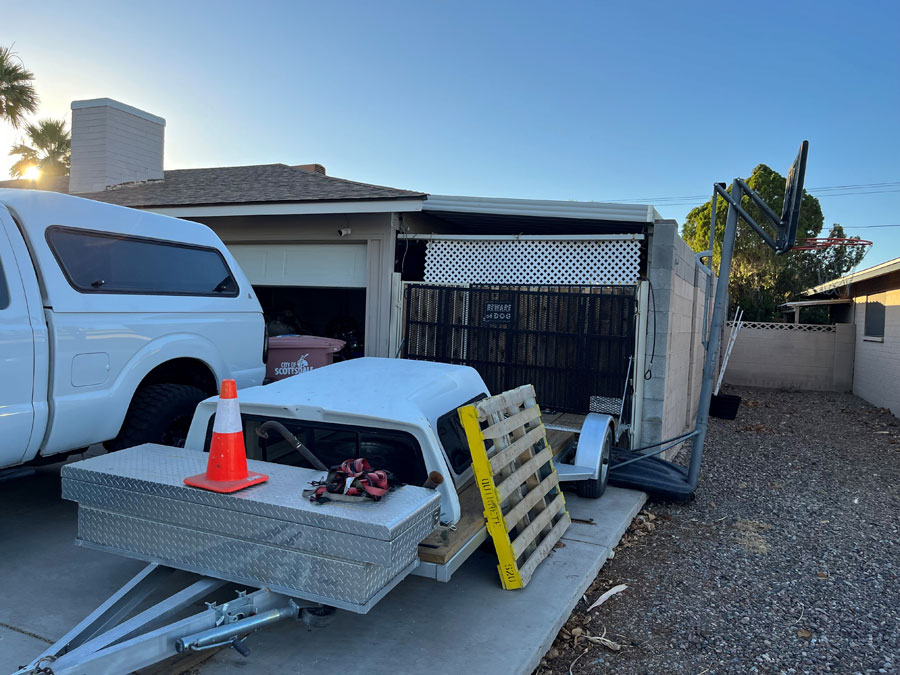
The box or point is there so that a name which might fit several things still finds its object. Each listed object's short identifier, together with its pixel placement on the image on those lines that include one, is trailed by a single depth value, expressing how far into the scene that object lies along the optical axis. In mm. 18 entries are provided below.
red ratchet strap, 2826
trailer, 2584
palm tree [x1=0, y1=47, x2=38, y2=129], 18297
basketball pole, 5758
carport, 7098
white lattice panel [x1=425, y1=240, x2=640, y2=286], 7367
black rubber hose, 3340
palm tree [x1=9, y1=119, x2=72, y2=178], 23281
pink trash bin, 6891
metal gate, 7180
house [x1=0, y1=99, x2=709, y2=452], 7023
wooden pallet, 3551
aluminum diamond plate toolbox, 2617
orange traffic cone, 2965
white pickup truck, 3742
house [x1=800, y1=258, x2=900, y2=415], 13125
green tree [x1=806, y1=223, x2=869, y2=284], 28747
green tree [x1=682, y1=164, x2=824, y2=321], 24391
